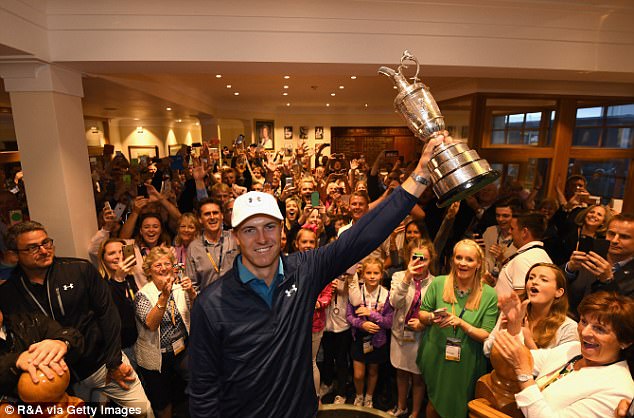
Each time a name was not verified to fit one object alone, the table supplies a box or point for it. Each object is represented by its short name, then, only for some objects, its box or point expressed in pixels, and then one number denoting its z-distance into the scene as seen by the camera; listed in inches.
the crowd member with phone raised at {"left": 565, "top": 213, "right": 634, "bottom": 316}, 87.7
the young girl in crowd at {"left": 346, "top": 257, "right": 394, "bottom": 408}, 104.7
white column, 119.3
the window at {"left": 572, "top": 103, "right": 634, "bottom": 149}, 230.1
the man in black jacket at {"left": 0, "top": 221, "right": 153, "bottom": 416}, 77.8
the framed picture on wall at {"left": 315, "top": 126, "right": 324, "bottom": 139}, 518.0
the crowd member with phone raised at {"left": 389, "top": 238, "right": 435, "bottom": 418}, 98.7
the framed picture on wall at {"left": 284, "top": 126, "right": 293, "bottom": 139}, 505.0
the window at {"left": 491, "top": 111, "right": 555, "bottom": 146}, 228.1
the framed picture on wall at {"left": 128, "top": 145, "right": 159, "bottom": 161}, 543.0
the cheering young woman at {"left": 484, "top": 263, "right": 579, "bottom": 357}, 73.9
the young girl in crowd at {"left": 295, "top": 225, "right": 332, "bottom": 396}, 105.1
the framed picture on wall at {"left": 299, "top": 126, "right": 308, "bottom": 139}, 512.7
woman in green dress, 87.8
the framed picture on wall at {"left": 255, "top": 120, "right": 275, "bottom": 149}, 482.3
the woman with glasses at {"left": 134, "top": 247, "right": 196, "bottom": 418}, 88.4
